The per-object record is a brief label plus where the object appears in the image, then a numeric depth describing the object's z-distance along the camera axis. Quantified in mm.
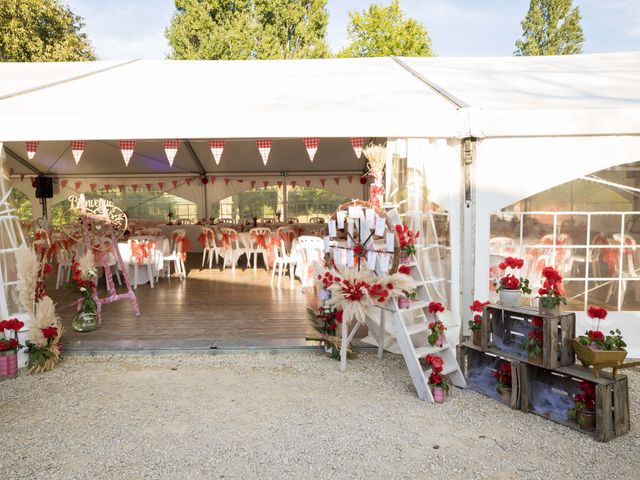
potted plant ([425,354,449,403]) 3457
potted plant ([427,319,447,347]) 3568
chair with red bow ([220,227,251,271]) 9008
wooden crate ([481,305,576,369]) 3141
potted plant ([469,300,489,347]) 3637
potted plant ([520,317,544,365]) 3209
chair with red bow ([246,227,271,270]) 8727
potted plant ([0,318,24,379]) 4043
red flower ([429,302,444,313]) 3631
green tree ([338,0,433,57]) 20094
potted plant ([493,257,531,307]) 3555
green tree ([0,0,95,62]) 14688
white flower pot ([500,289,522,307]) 3551
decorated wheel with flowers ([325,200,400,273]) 3637
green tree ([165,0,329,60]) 18859
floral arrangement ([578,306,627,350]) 2996
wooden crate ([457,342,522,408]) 3350
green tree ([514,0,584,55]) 21703
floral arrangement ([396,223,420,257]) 3680
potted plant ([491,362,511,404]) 3432
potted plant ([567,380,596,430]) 2971
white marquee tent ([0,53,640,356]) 4164
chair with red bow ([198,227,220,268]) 9250
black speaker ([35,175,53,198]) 11945
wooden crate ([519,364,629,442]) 2873
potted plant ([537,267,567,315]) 3180
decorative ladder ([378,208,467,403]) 3533
